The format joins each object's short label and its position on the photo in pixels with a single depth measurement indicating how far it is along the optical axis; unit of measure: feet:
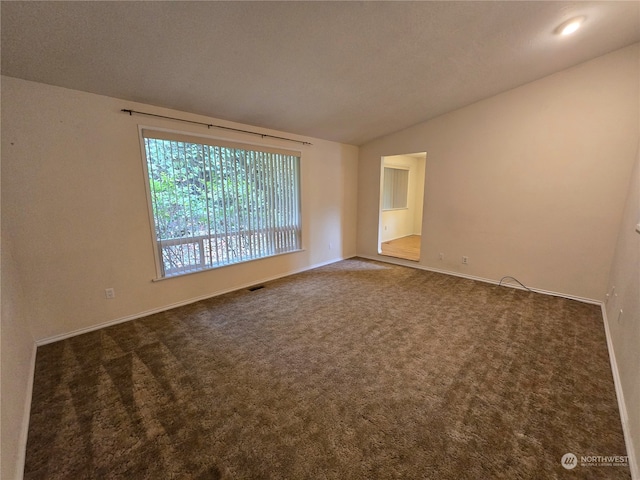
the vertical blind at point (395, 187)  20.97
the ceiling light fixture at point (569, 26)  7.45
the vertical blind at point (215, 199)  9.53
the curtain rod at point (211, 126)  8.50
